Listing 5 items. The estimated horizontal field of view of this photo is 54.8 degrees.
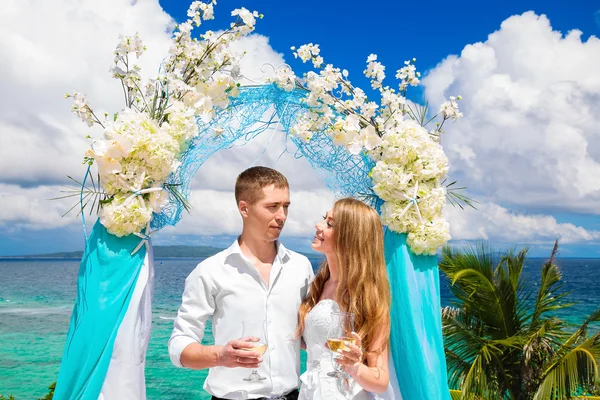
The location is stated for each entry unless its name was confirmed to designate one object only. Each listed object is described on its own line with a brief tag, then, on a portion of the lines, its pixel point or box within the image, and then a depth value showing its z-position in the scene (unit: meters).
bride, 3.40
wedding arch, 4.12
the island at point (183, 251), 168.52
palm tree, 7.69
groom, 3.78
